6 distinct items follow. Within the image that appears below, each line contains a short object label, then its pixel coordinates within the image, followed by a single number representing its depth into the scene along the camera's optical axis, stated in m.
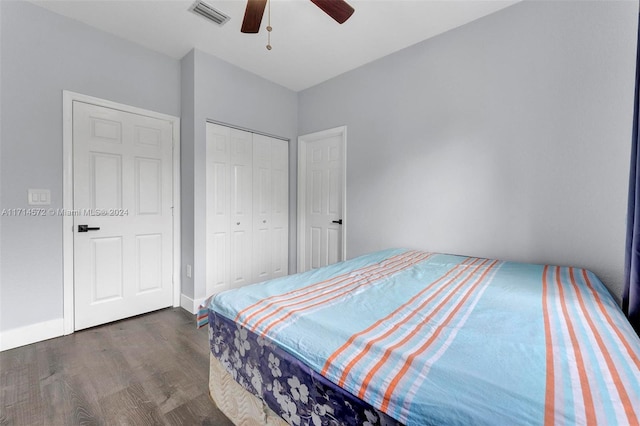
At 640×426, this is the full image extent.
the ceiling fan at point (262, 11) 1.71
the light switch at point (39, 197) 2.10
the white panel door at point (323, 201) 3.32
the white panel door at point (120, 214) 2.34
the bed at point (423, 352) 0.61
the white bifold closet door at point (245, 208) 2.92
